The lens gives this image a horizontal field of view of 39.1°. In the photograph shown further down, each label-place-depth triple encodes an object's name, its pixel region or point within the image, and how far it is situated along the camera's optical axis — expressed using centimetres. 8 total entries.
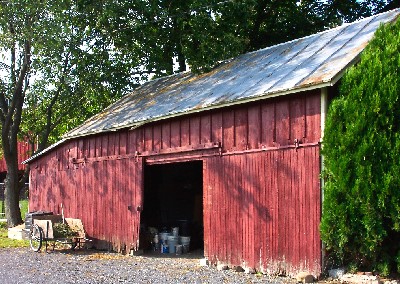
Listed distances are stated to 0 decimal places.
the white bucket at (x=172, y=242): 1523
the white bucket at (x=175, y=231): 1539
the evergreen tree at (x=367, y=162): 894
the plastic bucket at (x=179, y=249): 1508
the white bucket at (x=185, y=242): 1524
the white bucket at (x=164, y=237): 1536
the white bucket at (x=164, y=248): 1521
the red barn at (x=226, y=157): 1034
